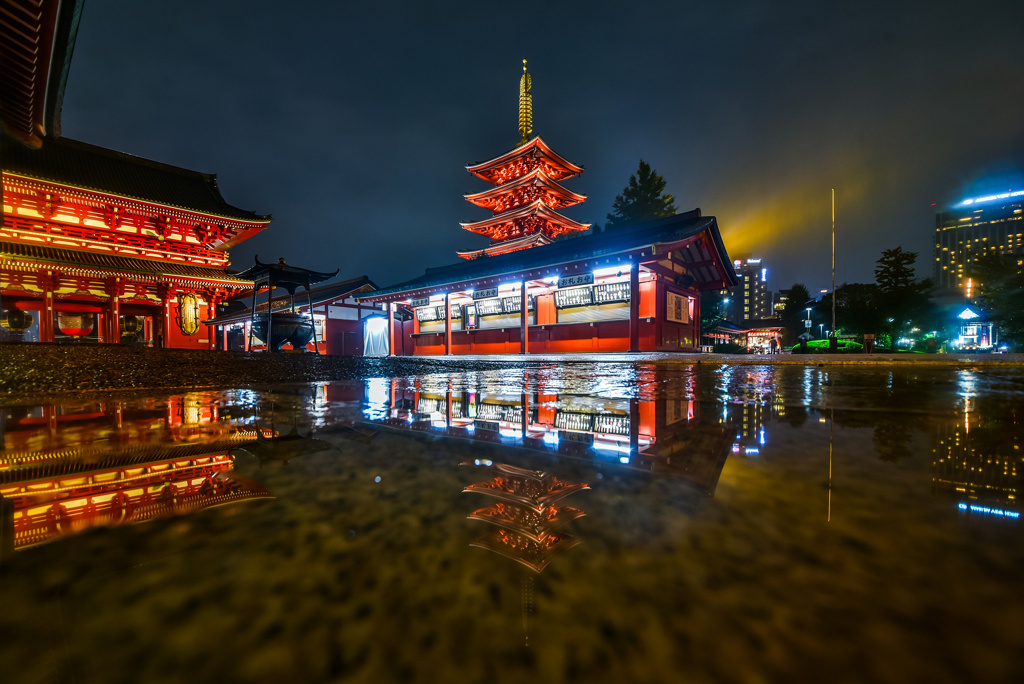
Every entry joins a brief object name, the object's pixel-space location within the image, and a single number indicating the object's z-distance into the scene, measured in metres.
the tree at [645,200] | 23.83
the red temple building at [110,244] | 11.39
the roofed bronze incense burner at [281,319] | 8.38
